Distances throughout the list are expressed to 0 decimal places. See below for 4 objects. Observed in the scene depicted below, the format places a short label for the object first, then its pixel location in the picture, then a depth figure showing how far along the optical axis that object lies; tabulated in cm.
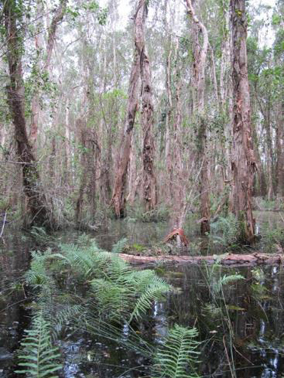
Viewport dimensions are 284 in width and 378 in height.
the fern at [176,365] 225
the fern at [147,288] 350
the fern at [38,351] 184
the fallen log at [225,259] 610
